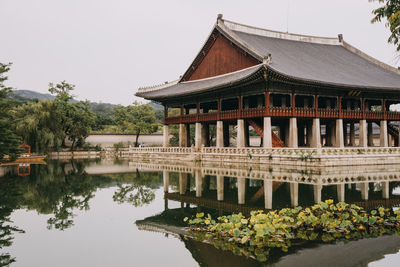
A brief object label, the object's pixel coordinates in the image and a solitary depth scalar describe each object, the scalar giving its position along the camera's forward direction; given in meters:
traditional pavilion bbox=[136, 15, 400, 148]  32.62
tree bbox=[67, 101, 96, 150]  56.22
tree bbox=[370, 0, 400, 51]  14.02
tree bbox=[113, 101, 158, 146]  62.12
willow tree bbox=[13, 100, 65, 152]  45.09
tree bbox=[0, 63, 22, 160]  26.28
